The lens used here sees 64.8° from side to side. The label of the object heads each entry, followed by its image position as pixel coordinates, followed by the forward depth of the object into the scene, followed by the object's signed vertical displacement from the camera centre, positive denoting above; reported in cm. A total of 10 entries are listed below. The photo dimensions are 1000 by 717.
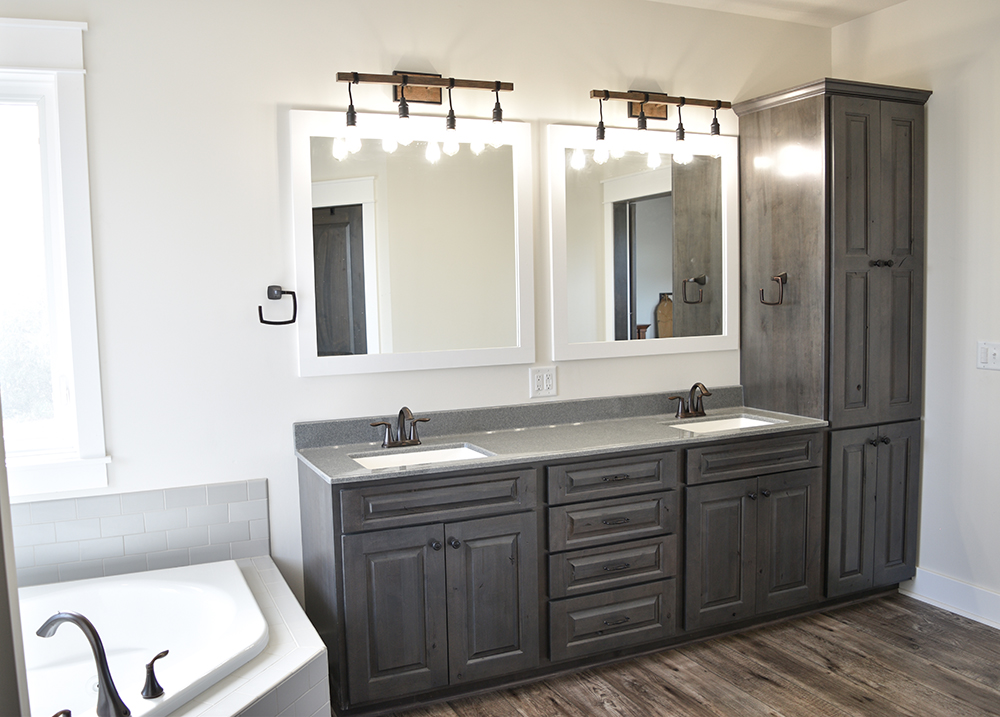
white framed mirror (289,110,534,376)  286 +25
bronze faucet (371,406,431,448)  290 -44
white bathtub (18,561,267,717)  214 -89
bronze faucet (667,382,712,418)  344 -42
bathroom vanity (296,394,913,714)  250 -82
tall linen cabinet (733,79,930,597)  324 +8
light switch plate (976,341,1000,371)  319 -21
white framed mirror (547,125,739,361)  329 +29
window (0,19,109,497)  252 +13
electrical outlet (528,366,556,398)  327 -29
